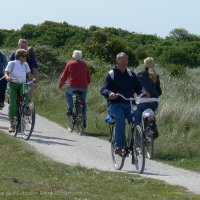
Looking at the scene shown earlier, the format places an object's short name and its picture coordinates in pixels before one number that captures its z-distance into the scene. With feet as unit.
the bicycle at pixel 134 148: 42.22
